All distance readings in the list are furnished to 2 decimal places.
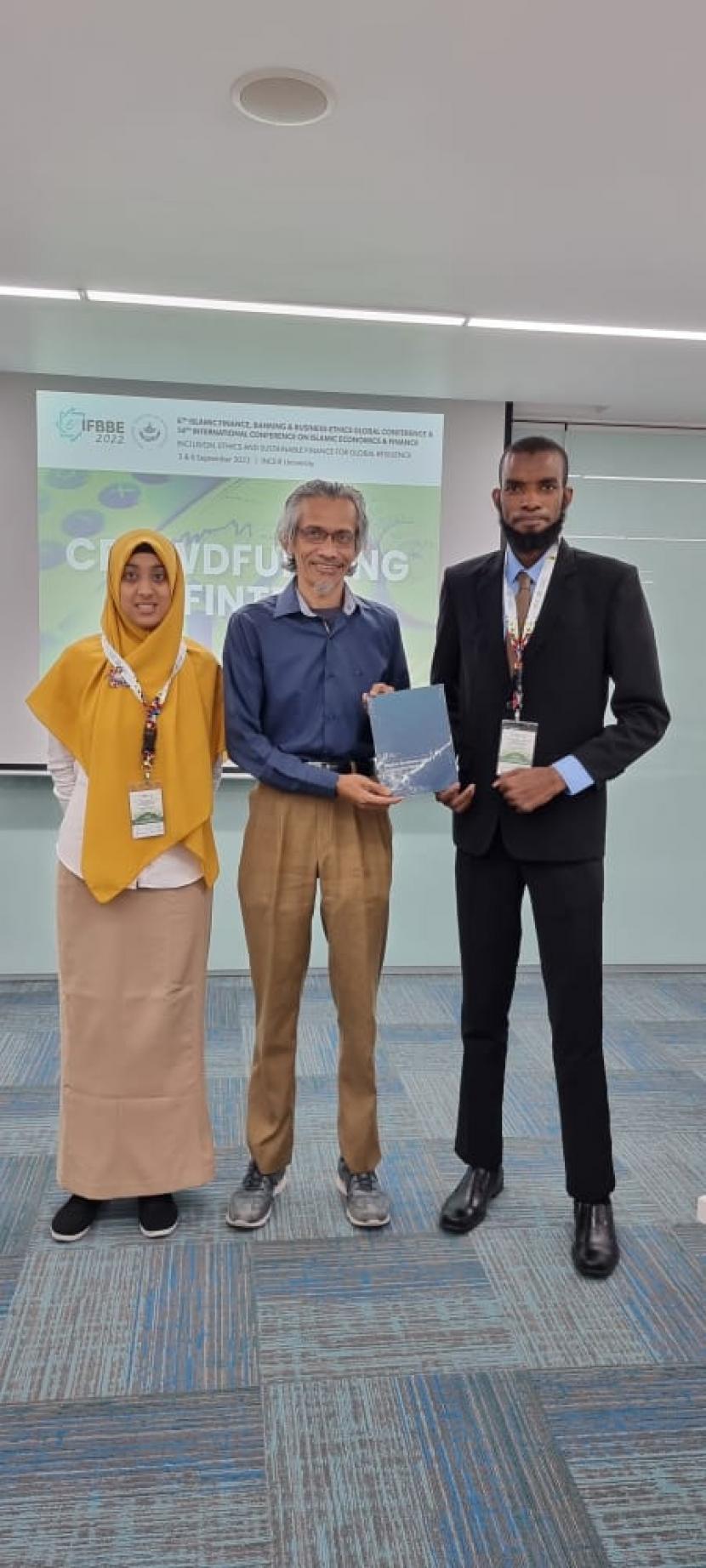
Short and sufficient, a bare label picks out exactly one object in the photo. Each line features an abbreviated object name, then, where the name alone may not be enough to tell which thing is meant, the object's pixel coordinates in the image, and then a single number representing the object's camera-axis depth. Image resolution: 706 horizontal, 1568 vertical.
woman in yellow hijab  2.16
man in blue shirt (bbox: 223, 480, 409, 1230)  2.21
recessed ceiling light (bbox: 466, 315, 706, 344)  3.17
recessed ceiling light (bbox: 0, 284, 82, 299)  3.02
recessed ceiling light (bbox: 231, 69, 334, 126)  1.90
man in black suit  2.10
